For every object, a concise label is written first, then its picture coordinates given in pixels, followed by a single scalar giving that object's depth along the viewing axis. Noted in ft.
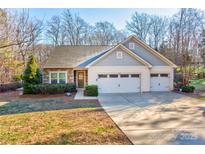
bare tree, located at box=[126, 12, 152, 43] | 92.48
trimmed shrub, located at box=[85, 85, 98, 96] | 36.69
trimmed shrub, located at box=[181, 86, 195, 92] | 42.85
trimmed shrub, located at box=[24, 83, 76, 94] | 39.19
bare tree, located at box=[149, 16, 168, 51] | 88.89
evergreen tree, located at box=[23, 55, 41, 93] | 39.39
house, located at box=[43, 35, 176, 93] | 41.36
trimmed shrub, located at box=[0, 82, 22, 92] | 46.10
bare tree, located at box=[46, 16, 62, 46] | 78.01
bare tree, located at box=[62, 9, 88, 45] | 81.31
